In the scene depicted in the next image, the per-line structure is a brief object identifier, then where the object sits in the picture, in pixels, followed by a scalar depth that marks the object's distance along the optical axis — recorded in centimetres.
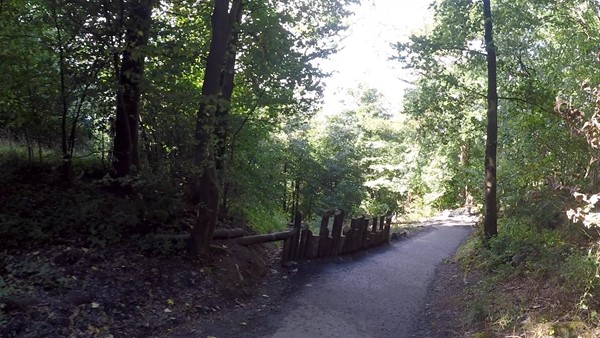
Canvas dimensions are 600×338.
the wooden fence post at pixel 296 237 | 1029
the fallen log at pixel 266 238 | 940
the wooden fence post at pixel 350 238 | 1291
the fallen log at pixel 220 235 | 756
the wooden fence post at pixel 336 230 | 1202
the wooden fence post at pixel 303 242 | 1062
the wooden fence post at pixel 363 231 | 1373
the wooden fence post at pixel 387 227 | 1614
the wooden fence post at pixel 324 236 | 1134
